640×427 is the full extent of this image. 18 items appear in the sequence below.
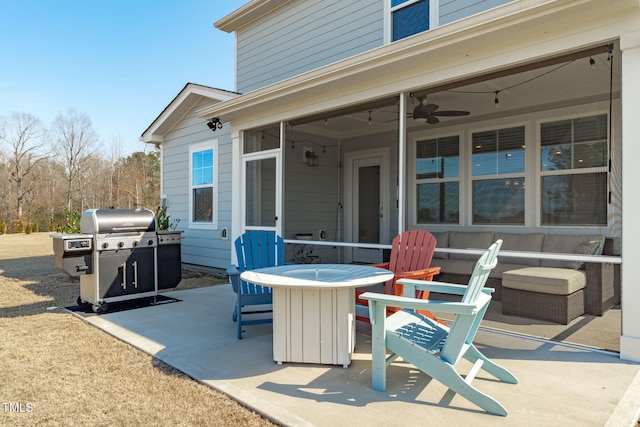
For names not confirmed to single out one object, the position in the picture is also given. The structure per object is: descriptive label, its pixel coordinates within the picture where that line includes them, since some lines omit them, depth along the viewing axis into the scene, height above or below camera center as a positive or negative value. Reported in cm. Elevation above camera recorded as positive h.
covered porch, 314 +107
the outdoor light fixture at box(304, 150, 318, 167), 719 +96
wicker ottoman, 380 -81
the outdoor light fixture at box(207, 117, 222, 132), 649 +143
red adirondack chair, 358 -41
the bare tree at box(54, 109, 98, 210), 2762 +483
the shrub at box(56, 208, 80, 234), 620 -17
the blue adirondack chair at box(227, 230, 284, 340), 395 -42
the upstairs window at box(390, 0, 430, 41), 532 +263
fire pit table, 275 -75
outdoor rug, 437 -109
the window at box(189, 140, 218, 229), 746 +50
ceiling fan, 514 +131
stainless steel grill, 422 -50
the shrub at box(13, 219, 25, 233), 2122 -85
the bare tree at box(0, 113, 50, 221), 2512 +406
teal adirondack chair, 211 -75
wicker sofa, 385 -70
